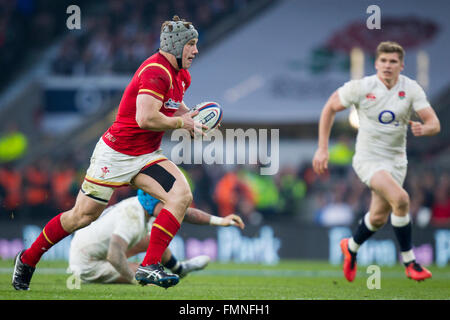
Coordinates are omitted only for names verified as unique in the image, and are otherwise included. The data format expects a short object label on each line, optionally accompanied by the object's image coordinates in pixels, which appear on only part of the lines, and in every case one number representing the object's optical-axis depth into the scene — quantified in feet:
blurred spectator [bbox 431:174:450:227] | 48.01
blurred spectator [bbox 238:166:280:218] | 52.34
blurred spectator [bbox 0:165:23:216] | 48.91
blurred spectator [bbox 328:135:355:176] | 57.98
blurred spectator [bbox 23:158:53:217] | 49.39
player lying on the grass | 25.72
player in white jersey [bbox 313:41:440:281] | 26.55
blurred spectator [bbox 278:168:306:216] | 53.36
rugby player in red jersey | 21.27
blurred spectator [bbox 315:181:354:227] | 50.47
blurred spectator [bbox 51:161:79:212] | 49.29
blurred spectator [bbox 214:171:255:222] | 50.65
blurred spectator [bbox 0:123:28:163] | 57.36
